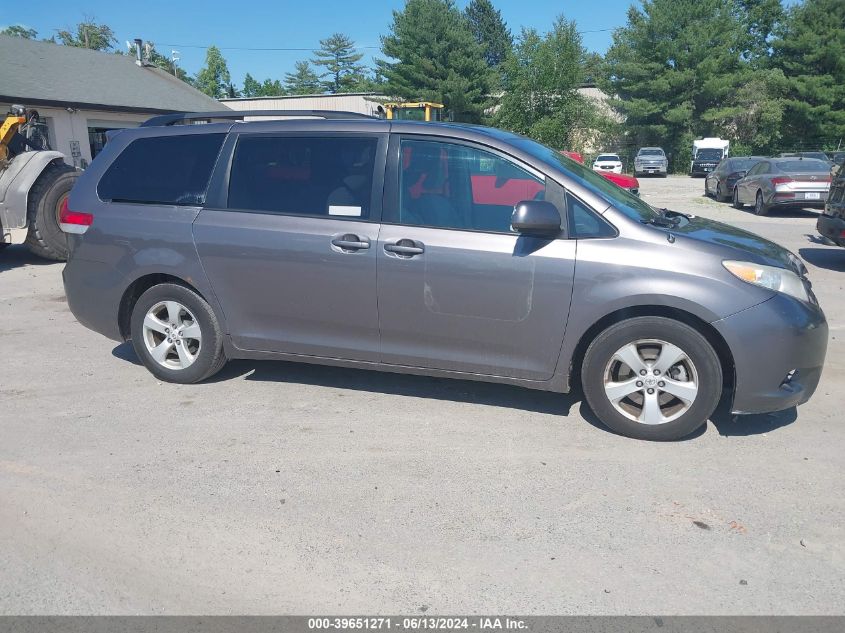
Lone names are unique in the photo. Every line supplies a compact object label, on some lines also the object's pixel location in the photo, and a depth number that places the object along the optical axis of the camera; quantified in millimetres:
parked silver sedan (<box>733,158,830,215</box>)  16219
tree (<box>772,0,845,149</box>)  42188
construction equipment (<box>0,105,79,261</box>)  10273
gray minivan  4125
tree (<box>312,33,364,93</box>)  89000
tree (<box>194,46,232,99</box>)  91375
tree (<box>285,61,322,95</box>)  95250
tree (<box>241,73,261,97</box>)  108025
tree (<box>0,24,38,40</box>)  74088
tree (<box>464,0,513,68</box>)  77875
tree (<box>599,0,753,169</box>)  44000
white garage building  20641
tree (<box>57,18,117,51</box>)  67188
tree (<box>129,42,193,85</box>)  67362
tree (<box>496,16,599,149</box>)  42031
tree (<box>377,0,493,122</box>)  46625
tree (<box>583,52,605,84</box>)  49125
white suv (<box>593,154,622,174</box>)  36438
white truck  39125
